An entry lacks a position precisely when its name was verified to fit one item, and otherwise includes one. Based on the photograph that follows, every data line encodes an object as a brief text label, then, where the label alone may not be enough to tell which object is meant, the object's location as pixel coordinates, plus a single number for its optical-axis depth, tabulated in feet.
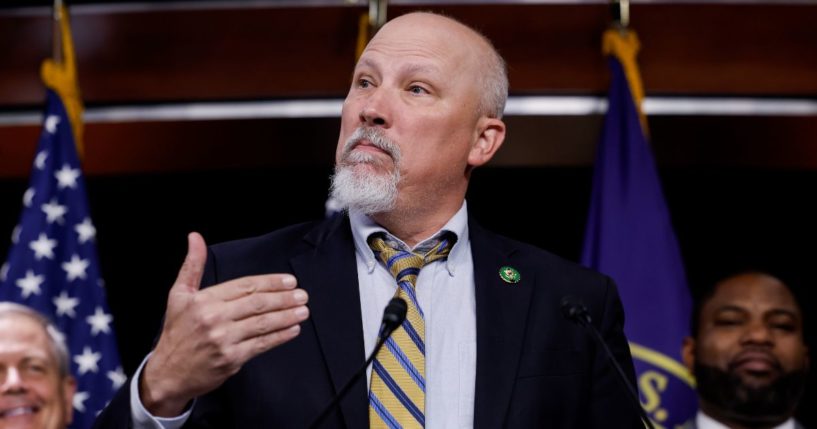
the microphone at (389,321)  13.79
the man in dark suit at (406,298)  13.80
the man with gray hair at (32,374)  16.16
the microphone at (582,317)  14.01
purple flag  17.60
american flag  17.61
